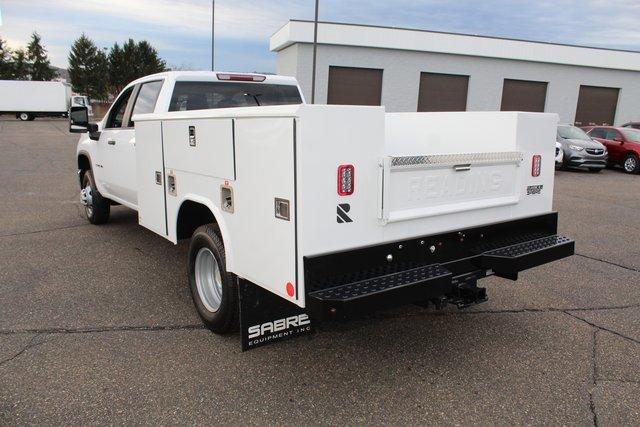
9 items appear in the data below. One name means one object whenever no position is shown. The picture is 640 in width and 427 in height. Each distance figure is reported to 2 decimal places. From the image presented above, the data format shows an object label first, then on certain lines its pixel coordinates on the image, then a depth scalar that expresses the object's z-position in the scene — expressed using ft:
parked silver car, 55.26
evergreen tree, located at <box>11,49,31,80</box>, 240.32
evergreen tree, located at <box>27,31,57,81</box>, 254.06
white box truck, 143.23
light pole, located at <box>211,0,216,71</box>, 112.17
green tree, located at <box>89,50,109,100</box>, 244.22
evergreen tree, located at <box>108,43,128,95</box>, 238.68
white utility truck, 9.16
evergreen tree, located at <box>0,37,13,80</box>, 230.48
